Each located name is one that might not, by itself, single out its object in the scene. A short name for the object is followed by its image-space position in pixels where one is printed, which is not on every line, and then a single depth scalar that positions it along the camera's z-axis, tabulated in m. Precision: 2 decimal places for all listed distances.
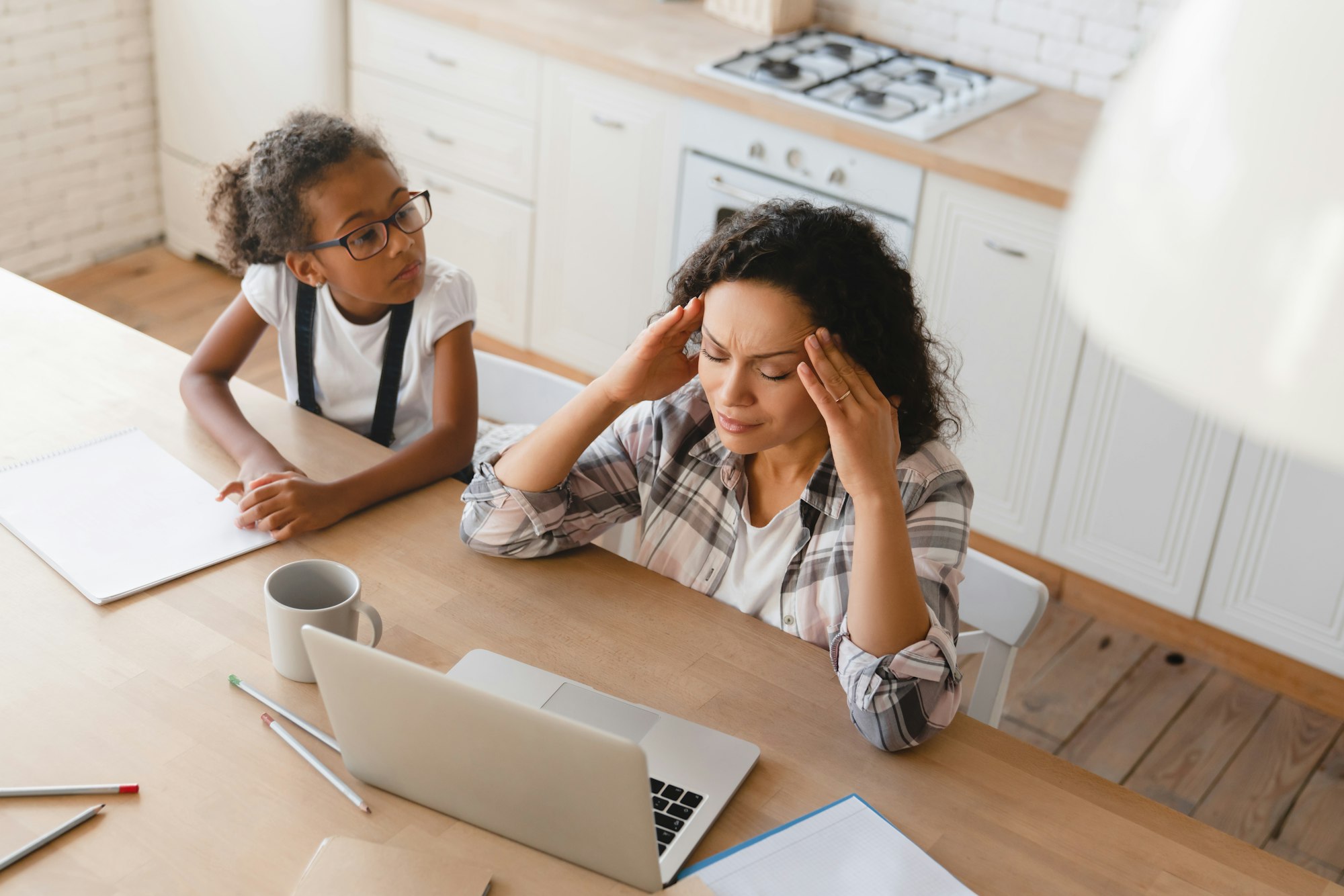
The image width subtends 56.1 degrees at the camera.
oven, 2.68
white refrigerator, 3.46
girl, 1.74
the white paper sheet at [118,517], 1.44
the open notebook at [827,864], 1.10
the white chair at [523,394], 1.88
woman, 1.30
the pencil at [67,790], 1.12
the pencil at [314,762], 1.15
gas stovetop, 2.71
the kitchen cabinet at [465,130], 3.24
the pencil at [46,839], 1.06
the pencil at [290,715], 1.22
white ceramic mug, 1.27
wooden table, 1.11
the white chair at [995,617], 1.49
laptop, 1.02
